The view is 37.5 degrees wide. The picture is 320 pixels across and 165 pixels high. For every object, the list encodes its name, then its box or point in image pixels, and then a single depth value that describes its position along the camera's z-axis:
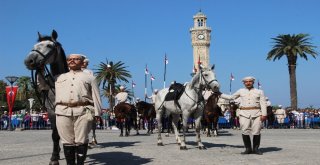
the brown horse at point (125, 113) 20.80
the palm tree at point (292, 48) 51.09
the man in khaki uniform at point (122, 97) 20.84
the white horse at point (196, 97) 13.37
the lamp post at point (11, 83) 33.00
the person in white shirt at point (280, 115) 33.91
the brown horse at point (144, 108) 24.98
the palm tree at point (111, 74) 73.06
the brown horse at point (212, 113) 21.39
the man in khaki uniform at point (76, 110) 7.66
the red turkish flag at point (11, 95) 32.97
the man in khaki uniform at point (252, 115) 12.02
